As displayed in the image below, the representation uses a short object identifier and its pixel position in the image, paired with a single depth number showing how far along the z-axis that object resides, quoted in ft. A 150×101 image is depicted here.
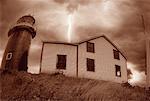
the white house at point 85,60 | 76.02
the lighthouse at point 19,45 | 73.96
